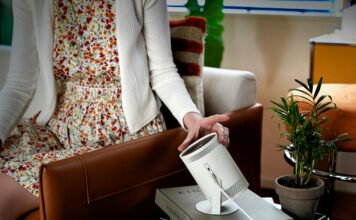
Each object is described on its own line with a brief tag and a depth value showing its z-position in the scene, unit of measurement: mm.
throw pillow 1543
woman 1356
